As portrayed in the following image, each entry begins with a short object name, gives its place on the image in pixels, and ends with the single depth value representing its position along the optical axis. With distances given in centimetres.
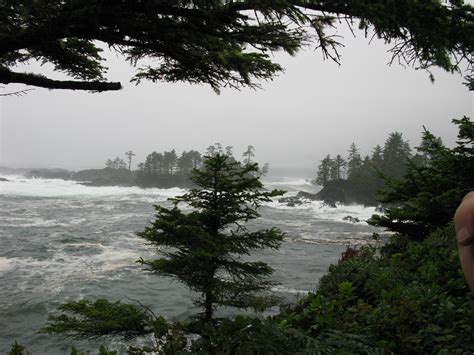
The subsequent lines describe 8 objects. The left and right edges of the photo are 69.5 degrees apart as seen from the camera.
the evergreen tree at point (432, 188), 768
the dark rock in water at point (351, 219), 3797
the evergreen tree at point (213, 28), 318
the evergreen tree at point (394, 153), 5988
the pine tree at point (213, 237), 725
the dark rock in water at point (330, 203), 5362
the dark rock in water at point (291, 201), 5322
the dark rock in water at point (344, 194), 5638
